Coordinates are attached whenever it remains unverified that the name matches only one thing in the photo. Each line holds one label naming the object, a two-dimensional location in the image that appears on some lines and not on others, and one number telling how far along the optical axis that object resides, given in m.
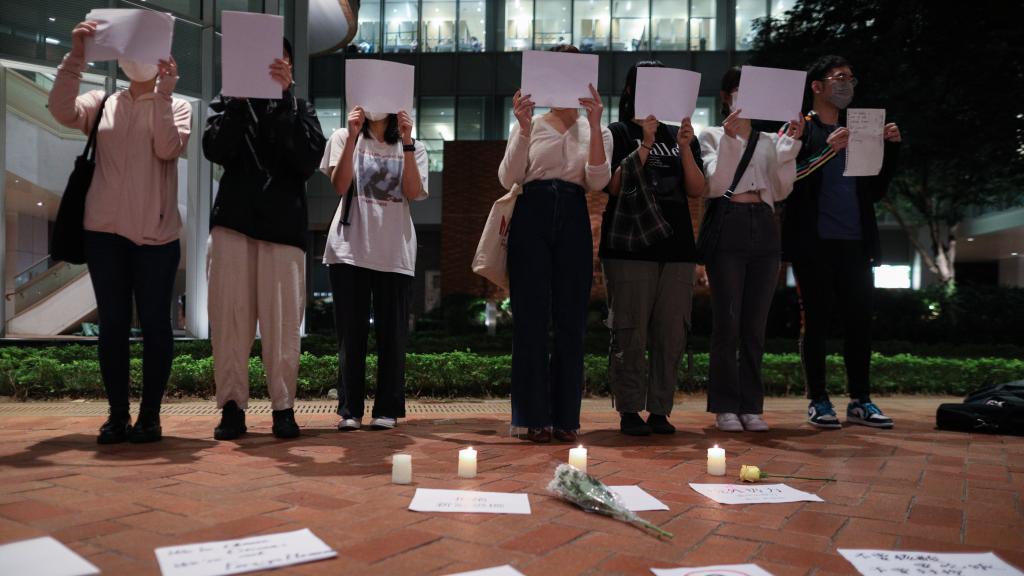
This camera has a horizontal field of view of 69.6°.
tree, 10.36
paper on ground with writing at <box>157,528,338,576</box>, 1.69
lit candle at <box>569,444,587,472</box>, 2.67
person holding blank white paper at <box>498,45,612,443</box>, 3.62
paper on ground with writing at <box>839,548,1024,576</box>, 1.85
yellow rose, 2.75
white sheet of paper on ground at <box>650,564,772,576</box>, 1.76
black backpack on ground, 4.13
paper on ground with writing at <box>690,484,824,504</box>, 2.50
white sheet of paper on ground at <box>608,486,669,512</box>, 2.34
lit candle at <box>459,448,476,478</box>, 2.72
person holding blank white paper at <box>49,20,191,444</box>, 3.37
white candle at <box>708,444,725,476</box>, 2.88
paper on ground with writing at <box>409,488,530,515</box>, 2.26
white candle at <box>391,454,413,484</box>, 2.60
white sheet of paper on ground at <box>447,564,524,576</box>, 1.71
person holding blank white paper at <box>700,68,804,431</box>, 4.02
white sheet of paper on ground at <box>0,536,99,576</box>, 1.64
